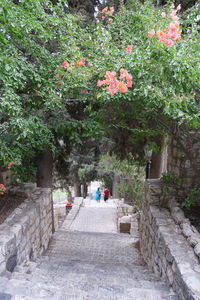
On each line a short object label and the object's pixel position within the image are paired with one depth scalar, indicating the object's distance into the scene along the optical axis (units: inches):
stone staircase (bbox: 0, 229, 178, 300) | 93.8
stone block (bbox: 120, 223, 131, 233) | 324.2
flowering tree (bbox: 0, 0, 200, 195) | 101.8
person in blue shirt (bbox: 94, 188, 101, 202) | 596.5
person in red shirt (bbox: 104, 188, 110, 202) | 562.1
